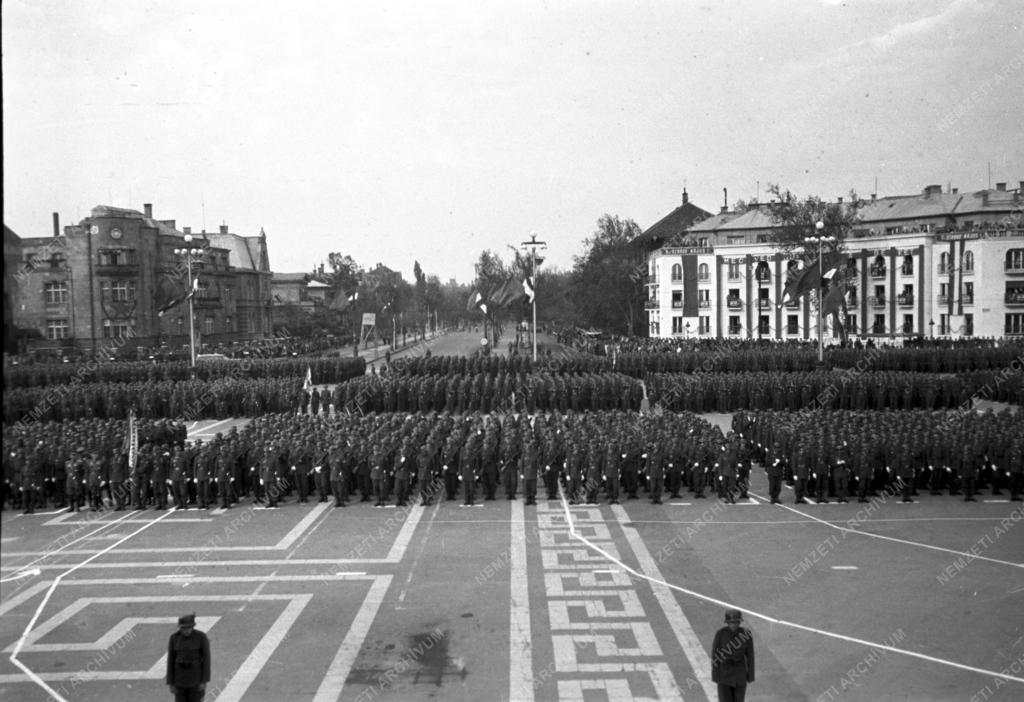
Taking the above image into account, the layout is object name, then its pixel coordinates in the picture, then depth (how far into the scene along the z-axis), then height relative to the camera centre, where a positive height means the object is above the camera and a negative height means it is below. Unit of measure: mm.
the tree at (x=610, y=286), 80812 +2782
